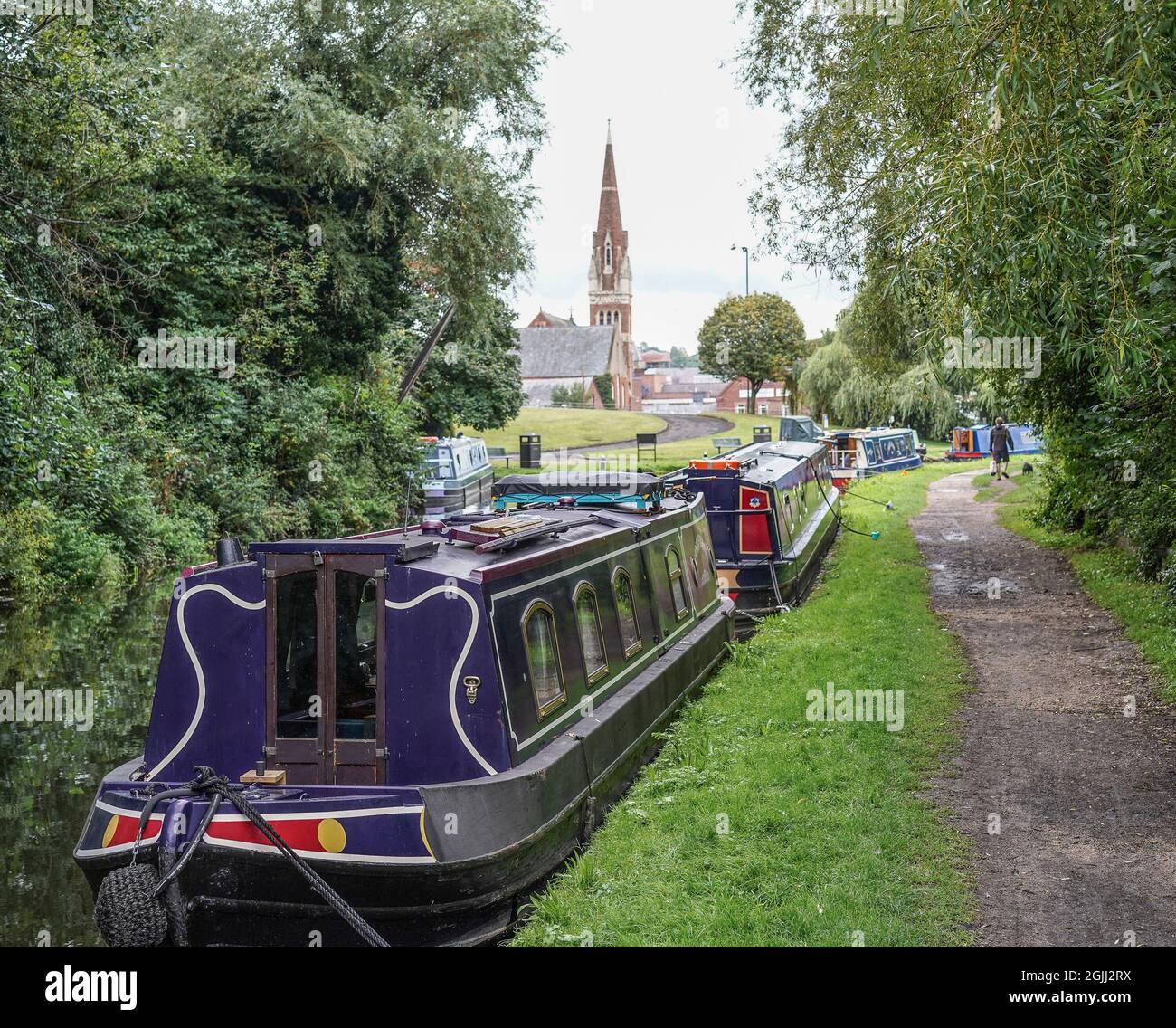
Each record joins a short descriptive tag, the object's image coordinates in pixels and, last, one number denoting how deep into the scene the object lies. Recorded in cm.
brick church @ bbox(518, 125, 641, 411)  9431
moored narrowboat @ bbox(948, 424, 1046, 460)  4184
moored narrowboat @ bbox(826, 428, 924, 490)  3572
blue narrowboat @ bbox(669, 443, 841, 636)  1391
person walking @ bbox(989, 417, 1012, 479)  3095
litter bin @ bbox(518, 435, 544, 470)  3972
